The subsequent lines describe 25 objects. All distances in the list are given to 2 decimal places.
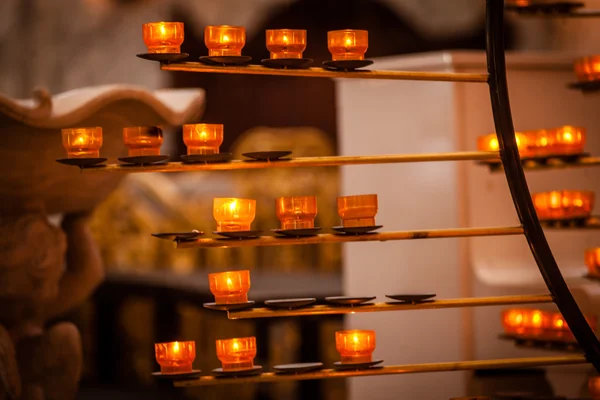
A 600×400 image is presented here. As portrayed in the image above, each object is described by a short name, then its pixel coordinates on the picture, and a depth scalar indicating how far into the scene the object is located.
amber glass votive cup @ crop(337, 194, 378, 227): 4.30
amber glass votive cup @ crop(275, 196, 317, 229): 4.25
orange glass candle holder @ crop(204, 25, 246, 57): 4.15
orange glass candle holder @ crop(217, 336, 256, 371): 4.29
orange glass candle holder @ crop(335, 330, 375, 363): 4.42
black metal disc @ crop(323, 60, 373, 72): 4.20
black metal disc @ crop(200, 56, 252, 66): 4.09
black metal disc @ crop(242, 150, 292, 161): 4.11
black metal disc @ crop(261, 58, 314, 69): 4.13
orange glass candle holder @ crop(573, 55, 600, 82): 5.07
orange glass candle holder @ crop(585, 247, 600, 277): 5.03
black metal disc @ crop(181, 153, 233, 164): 4.10
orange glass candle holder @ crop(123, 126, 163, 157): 4.14
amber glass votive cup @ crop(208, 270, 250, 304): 4.25
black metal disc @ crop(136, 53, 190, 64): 3.97
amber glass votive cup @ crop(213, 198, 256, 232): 4.21
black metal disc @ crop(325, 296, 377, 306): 4.29
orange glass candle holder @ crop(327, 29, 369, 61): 4.27
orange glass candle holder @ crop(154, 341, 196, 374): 4.25
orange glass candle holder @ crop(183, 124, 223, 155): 4.18
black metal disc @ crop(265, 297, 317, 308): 4.23
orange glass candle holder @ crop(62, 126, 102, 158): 4.13
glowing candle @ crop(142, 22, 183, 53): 4.09
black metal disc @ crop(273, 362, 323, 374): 4.26
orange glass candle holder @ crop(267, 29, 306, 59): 4.20
